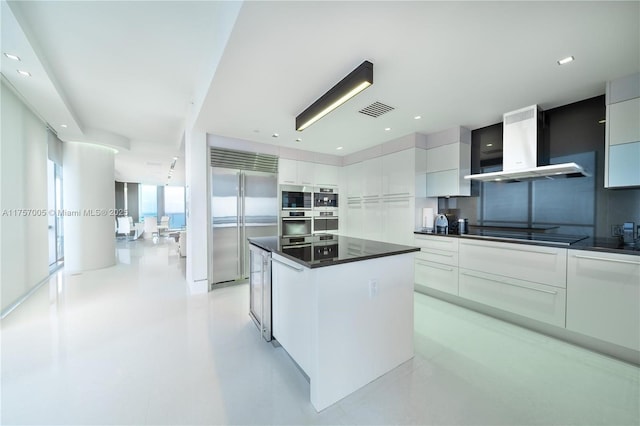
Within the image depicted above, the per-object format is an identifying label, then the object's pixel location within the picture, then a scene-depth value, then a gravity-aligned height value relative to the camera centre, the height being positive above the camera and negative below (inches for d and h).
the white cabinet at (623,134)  81.4 +27.7
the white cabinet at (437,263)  121.0 -29.8
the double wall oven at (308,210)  176.6 -0.3
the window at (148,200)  473.4 +19.3
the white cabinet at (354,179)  185.8 +25.5
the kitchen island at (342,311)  59.2 -29.6
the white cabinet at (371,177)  169.0 +24.7
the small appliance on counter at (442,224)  140.0 -8.7
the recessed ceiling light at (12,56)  83.6 +56.2
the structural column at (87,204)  186.7 +4.4
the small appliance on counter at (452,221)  144.7 -7.3
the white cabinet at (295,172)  174.6 +29.4
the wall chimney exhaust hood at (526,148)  104.0 +28.8
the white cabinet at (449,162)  134.2 +28.6
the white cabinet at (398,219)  145.1 -6.4
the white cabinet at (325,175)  190.9 +29.5
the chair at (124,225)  341.7 -23.2
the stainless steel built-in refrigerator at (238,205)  150.8 +3.0
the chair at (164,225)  418.3 -28.9
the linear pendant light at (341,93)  74.5 +42.6
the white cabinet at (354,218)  184.4 -6.9
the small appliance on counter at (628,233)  88.8 -9.0
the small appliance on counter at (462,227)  134.7 -10.1
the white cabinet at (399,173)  145.7 +24.4
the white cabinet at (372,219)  167.3 -7.0
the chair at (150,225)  380.4 -25.8
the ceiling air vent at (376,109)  108.1 +49.0
